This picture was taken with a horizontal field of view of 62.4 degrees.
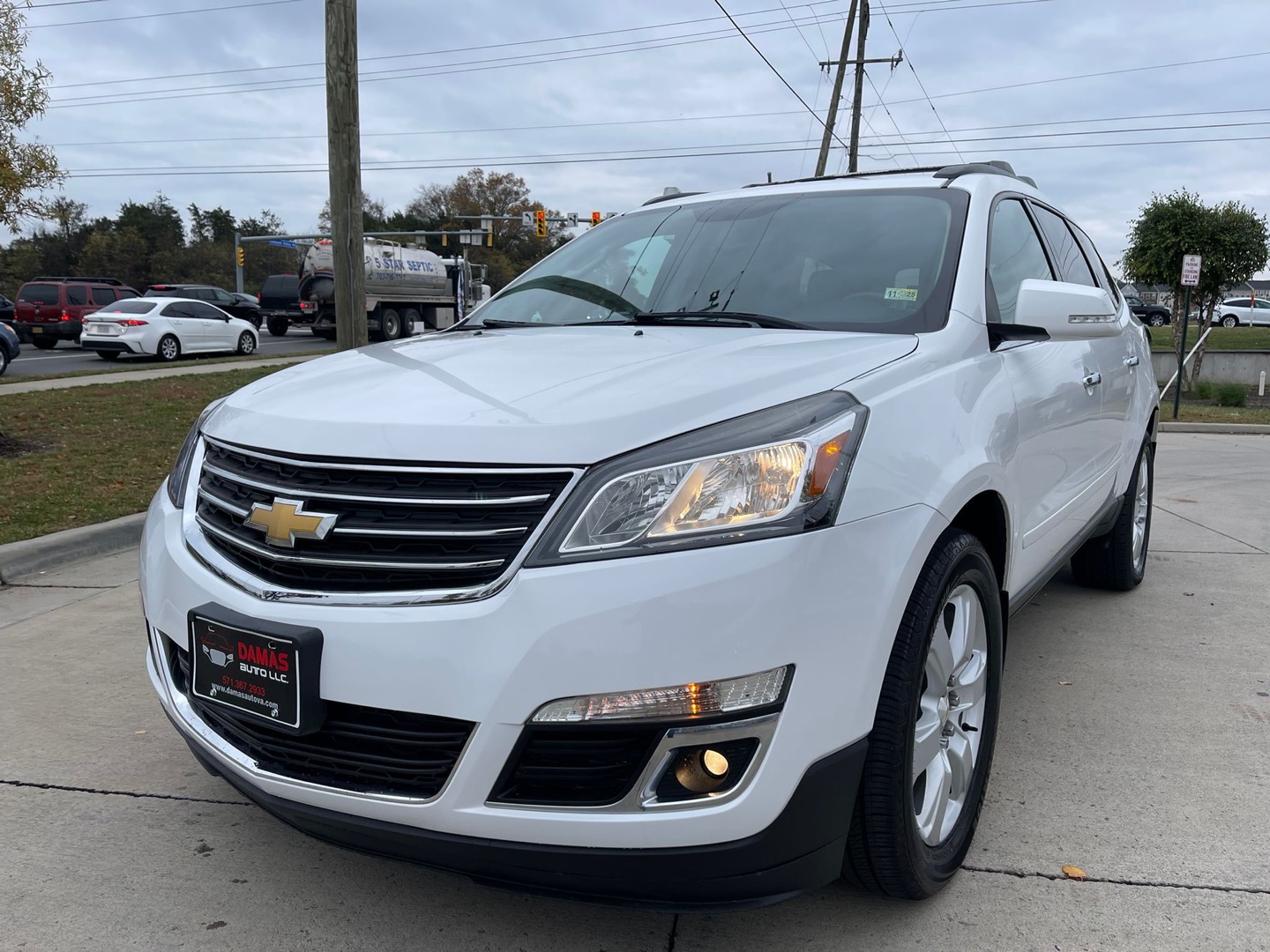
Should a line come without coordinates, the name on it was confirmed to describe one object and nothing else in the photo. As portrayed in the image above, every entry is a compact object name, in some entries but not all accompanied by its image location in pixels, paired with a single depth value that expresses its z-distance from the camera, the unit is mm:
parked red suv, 26656
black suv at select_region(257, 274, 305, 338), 33631
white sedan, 22328
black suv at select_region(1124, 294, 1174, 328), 46825
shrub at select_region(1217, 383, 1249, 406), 19359
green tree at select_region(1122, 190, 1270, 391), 22359
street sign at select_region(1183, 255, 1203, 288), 14828
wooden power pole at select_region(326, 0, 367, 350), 8398
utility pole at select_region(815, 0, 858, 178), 28844
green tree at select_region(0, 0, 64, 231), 9352
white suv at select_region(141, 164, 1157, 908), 1861
